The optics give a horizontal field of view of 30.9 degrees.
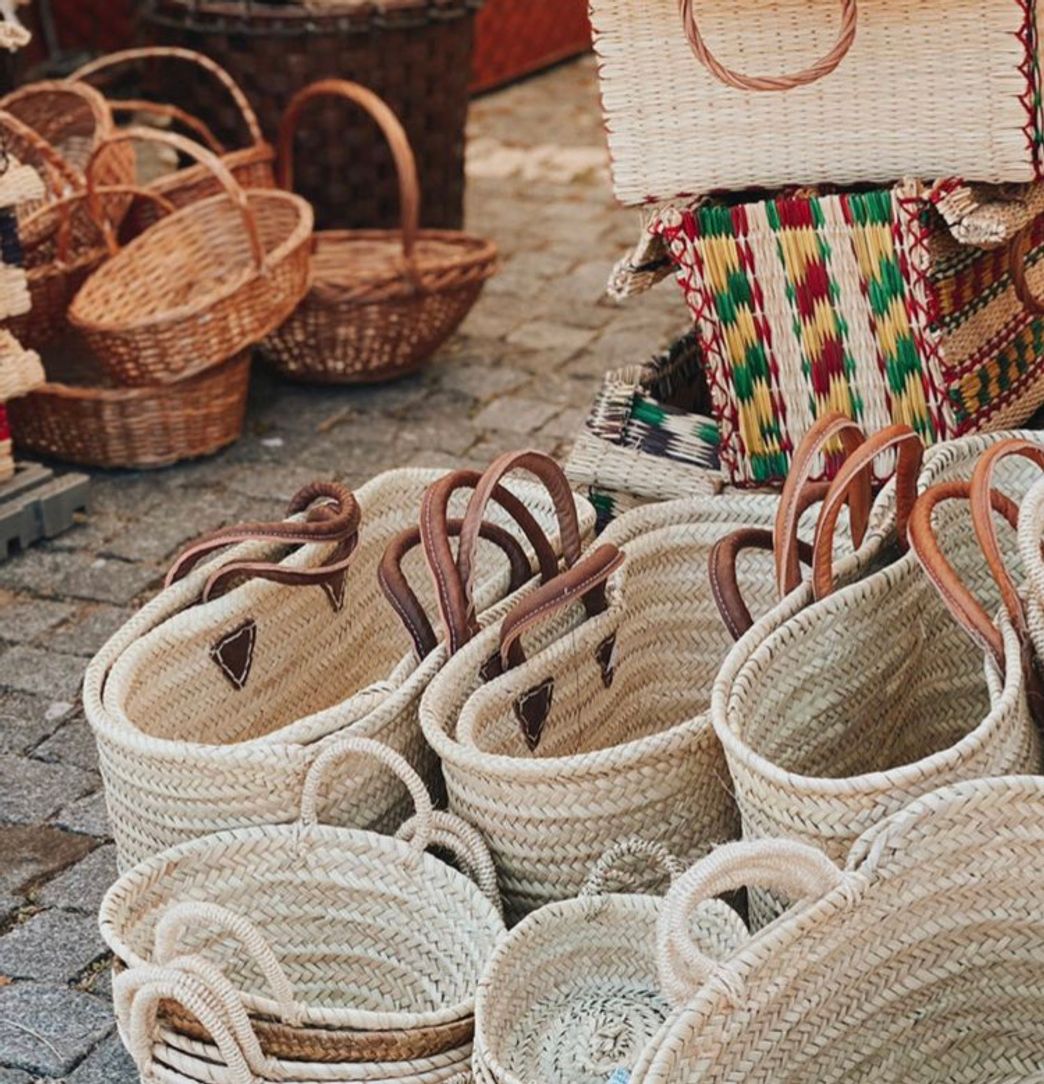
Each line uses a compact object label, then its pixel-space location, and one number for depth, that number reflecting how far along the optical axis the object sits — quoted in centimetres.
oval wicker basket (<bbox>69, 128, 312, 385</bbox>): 401
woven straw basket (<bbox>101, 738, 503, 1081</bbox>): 225
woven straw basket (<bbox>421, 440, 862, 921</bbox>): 228
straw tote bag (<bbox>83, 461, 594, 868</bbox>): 234
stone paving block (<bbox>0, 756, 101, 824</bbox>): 300
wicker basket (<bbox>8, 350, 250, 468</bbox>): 410
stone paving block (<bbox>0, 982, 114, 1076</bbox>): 244
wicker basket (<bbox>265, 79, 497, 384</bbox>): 439
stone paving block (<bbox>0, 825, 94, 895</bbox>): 283
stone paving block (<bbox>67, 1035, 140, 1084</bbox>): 240
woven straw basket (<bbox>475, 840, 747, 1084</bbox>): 222
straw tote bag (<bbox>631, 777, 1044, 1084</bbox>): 189
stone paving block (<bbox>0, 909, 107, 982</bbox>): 261
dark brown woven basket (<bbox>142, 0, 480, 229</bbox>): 482
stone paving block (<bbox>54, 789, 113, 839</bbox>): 295
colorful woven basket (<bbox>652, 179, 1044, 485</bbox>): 295
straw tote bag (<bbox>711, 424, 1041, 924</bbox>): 207
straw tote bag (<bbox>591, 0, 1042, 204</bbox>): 284
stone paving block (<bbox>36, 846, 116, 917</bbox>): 277
